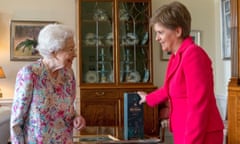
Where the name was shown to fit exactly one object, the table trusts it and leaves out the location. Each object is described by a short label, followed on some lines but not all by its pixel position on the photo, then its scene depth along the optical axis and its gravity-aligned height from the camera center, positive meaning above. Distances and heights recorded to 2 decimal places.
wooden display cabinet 4.67 +0.15
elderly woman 1.73 -0.13
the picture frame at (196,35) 5.38 +0.49
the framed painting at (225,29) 4.92 +0.54
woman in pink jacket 1.51 -0.06
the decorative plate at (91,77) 4.80 -0.11
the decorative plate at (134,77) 4.88 -0.11
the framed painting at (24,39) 4.92 +0.40
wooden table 2.33 -0.46
